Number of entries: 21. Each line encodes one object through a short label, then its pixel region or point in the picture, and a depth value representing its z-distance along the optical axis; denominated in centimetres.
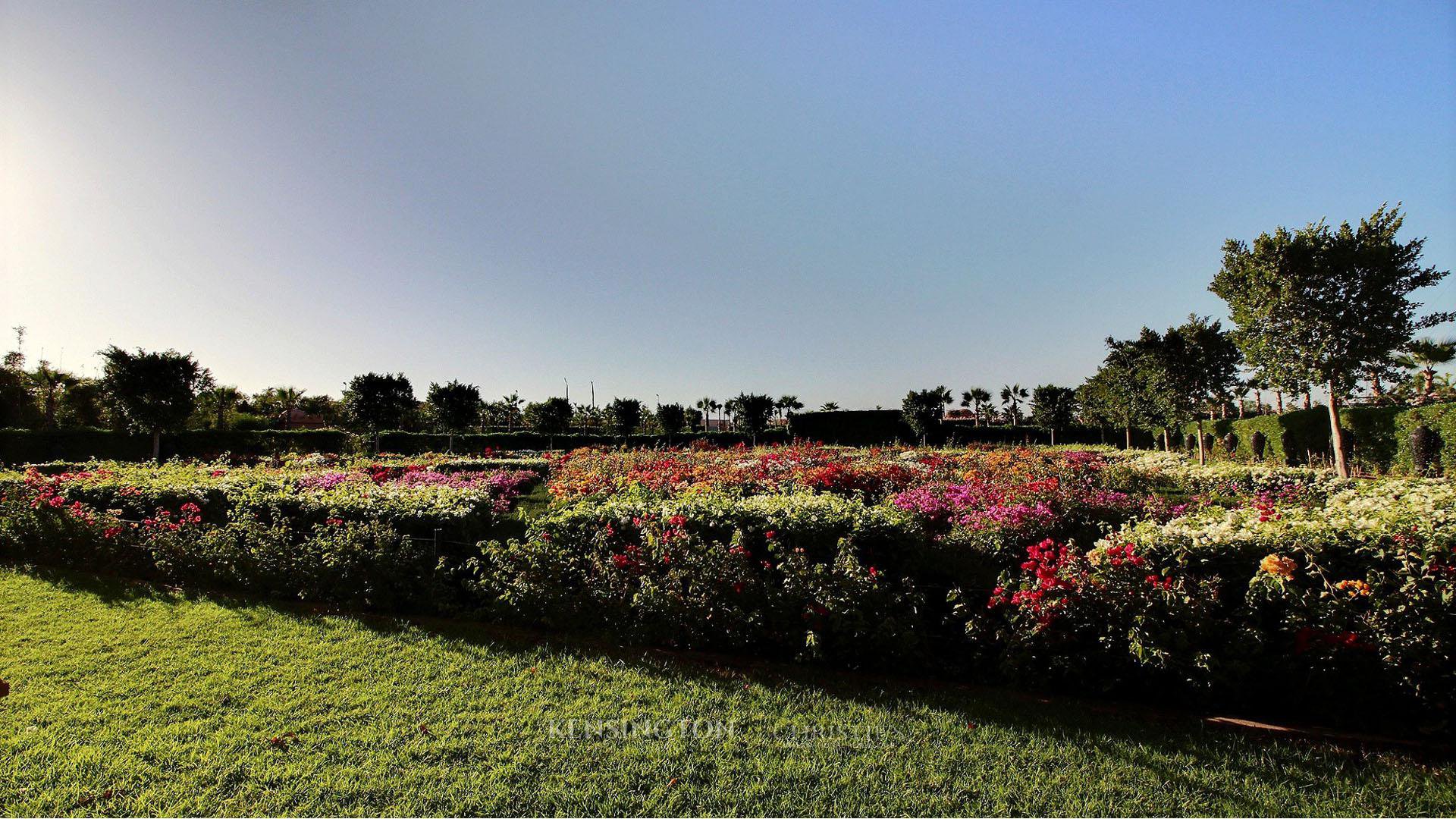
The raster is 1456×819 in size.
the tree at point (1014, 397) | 6598
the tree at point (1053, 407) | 4003
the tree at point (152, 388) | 1939
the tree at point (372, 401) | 2611
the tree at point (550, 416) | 3706
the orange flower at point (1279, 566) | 320
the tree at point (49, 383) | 3391
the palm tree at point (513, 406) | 5644
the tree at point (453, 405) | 3117
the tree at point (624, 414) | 3812
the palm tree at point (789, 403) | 5606
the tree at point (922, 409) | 3097
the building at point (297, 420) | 4718
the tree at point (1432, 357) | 2191
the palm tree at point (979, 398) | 6438
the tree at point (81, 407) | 3272
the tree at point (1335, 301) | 1159
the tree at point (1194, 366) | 1817
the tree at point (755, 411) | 3903
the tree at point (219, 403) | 3138
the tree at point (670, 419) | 3991
